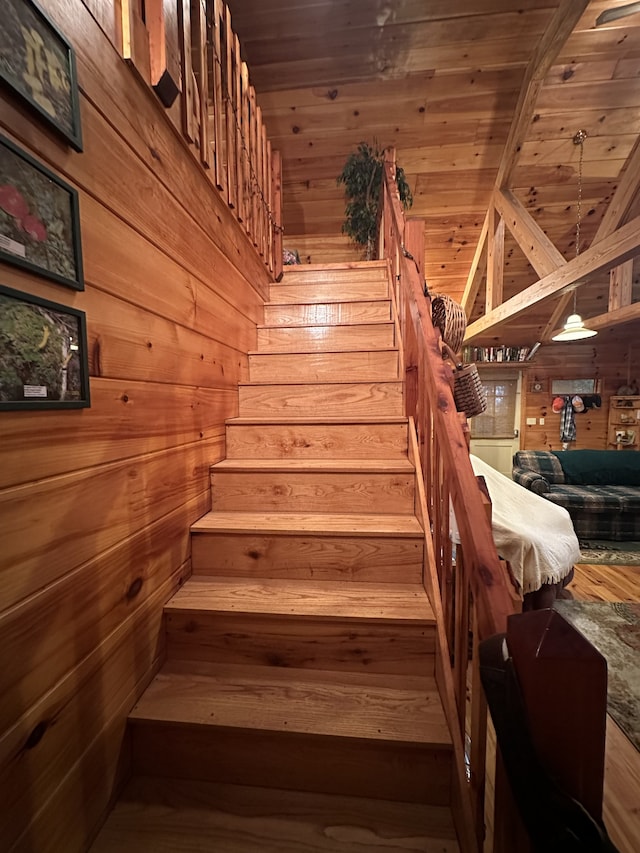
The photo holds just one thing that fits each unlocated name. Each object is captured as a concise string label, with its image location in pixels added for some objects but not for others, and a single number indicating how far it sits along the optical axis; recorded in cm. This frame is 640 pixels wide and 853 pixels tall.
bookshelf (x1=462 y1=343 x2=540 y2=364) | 543
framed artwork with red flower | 62
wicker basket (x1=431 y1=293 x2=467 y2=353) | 147
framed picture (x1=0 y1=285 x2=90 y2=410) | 62
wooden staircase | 88
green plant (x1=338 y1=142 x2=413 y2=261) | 311
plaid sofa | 378
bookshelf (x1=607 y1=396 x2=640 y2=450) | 523
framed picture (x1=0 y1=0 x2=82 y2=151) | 62
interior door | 570
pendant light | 331
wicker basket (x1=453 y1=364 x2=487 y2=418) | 133
